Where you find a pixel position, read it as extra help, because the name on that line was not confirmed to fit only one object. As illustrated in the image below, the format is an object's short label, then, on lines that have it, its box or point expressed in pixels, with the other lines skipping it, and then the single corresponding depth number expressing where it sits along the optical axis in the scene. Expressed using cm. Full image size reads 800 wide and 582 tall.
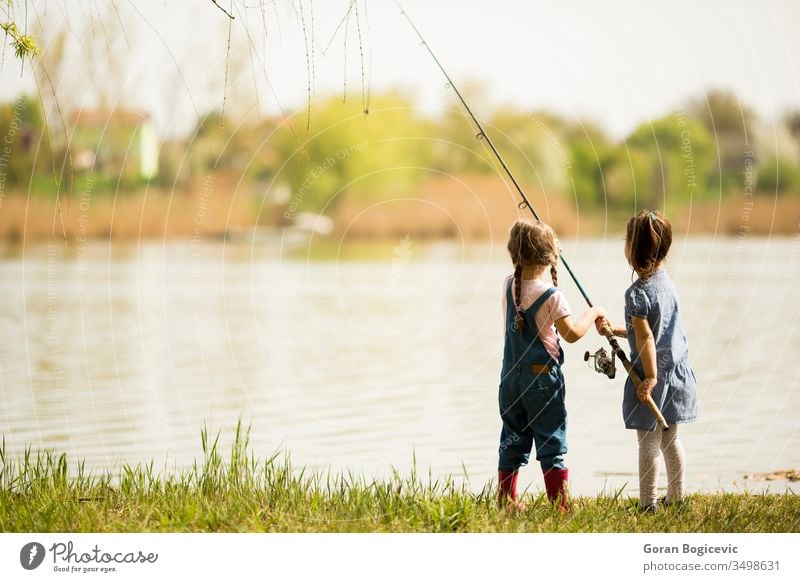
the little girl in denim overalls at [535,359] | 876
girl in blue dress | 895
